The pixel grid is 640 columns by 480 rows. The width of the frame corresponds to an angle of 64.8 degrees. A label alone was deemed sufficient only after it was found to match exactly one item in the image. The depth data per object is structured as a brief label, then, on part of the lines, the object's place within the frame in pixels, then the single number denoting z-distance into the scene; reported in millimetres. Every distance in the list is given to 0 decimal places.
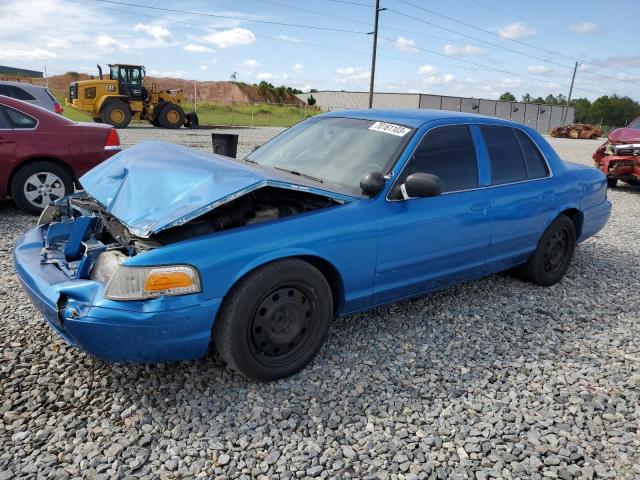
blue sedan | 2531
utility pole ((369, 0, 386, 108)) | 32375
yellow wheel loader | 21172
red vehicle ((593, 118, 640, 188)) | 10062
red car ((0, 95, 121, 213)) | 6062
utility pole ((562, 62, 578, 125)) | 61100
